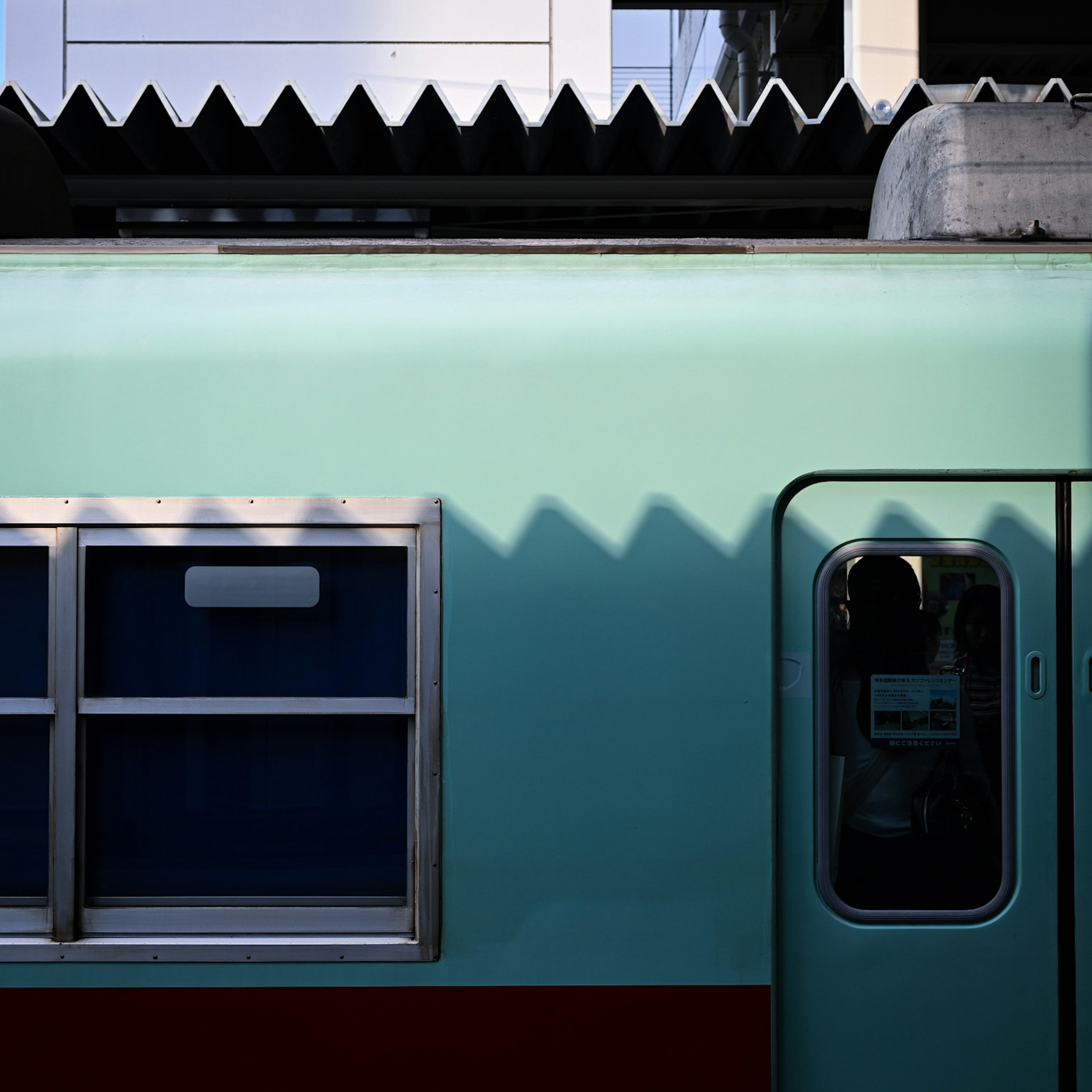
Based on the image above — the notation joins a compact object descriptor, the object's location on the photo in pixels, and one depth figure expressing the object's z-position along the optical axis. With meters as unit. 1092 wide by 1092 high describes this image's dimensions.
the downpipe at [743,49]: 9.27
